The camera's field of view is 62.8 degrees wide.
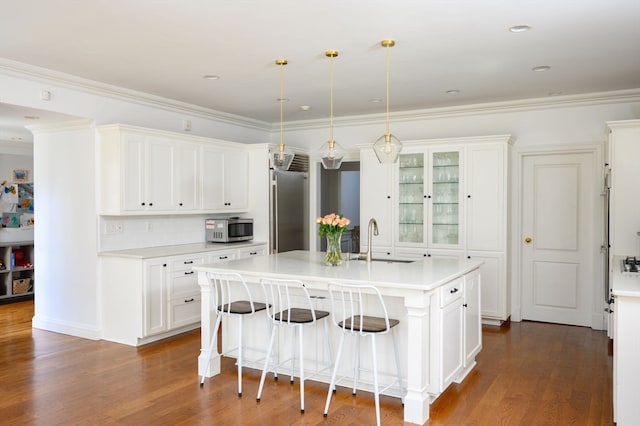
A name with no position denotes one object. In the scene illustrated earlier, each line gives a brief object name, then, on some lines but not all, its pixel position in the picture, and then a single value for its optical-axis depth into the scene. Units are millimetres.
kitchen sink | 4338
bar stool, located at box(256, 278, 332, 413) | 3451
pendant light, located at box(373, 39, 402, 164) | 3771
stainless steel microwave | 6129
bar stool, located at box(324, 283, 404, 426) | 3232
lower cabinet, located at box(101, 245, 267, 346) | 4887
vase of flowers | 3971
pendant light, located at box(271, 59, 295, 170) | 4207
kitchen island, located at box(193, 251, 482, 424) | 3225
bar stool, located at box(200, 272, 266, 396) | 3702
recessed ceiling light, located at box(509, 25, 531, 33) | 3453
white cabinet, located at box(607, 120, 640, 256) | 4688
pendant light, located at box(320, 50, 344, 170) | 4022
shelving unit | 7186
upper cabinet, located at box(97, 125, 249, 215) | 5016
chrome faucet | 4090
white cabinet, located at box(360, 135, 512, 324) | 5676
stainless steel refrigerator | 6691
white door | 5727
